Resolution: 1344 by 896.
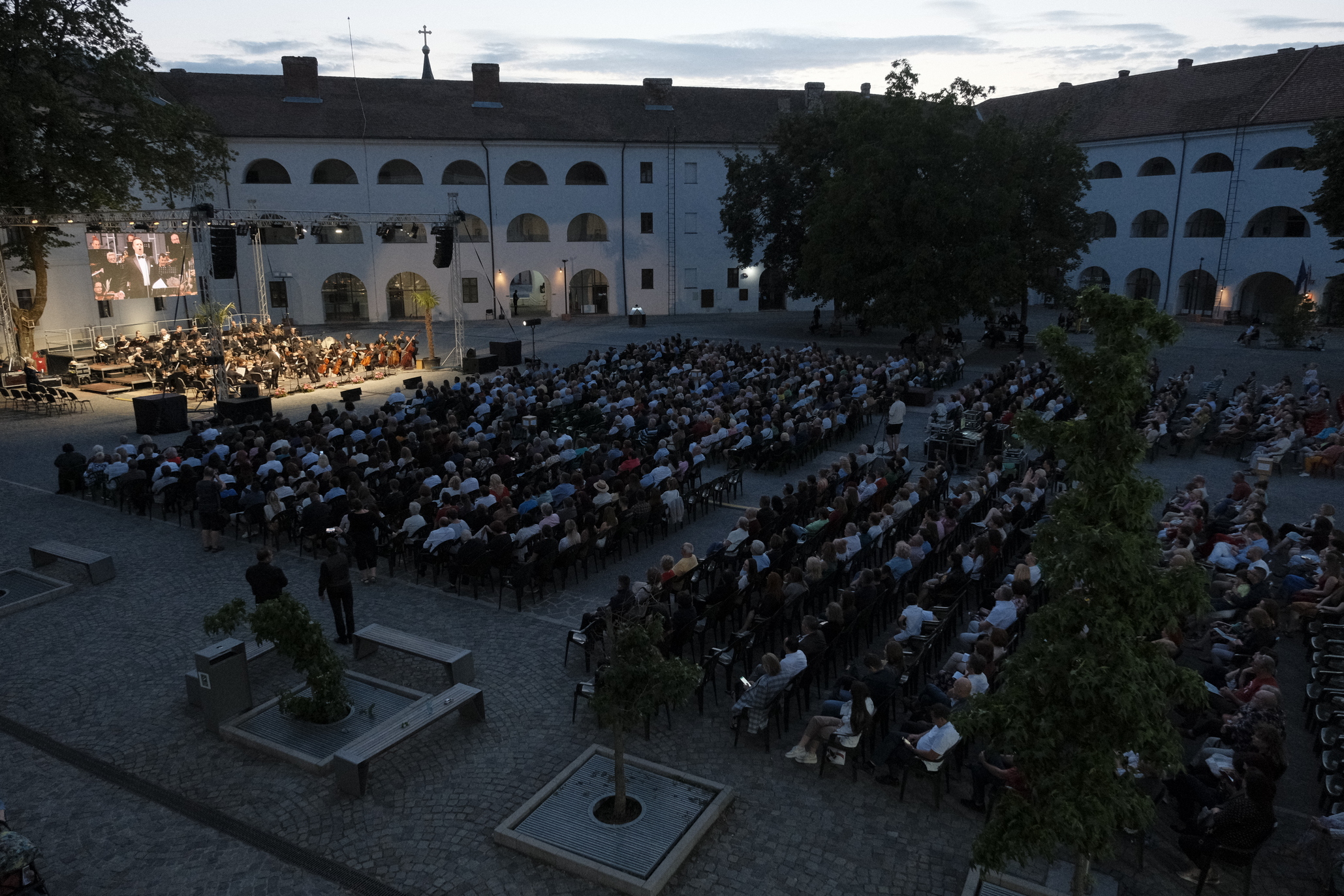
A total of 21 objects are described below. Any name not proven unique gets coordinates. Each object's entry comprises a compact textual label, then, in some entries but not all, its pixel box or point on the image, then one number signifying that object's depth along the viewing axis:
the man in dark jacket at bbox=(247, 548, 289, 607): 9.45
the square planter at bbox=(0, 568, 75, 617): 10.84
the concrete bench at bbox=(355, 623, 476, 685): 8.70
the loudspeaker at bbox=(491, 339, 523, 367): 30.27
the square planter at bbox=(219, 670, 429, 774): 7.65
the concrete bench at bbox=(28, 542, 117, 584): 11.56
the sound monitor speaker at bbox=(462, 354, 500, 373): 29.08
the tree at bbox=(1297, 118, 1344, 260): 22.19
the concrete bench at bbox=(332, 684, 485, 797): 7.09
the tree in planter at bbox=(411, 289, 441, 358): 30.12
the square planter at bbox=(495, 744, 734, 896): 6.20
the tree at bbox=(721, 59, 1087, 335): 27.64
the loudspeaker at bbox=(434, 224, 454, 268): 28.67
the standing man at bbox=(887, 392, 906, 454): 17.09
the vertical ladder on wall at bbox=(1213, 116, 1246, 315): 37.22
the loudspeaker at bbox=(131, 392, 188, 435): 20.45
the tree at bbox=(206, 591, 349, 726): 7.72
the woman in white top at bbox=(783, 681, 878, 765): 7.22
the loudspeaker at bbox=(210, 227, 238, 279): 23.09
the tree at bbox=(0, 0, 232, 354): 23.59
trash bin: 7.96
